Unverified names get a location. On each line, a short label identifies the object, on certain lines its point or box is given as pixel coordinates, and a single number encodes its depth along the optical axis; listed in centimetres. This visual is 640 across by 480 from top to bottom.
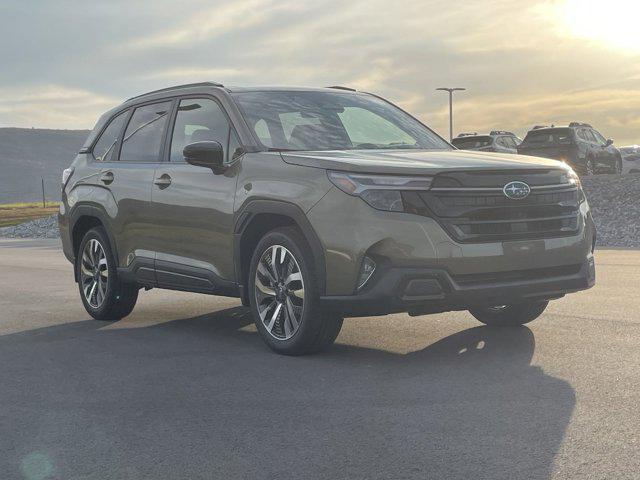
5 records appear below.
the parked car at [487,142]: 3027
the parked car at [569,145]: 2897
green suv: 578
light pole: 6906
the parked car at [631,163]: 3544
